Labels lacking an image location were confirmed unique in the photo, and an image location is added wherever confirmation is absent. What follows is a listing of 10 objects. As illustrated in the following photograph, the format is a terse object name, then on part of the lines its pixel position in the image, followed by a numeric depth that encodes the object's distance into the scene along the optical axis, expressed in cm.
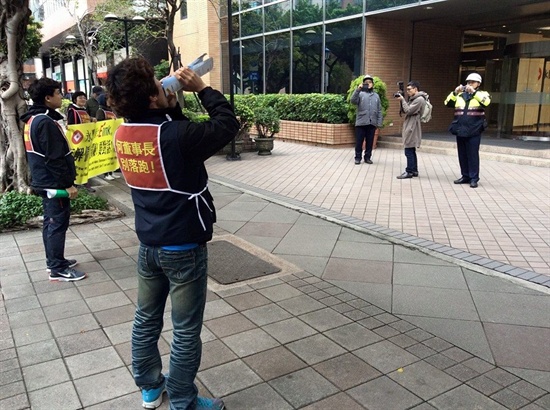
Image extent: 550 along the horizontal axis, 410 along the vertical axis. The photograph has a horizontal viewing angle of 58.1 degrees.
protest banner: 664
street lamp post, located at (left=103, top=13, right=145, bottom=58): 1527
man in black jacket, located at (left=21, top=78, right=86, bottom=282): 432
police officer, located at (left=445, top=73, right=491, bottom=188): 824
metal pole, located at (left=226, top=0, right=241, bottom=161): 1146
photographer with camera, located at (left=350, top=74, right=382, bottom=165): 1066
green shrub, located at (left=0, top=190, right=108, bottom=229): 607
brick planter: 1399
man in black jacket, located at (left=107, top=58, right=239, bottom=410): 229
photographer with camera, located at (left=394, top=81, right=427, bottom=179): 895
